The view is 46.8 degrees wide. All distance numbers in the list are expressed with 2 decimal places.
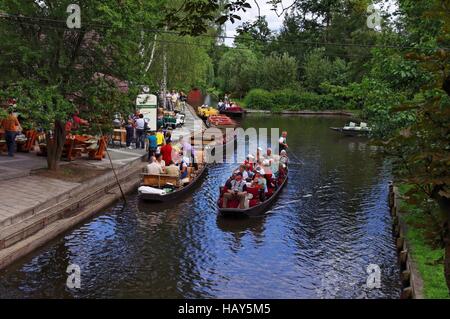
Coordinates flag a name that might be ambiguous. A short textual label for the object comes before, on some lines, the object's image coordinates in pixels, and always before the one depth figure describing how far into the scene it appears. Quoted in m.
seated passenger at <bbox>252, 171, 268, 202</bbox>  17.33
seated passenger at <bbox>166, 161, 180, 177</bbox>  18.77
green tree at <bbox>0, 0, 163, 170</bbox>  16.11
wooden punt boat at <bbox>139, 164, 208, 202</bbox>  17.80
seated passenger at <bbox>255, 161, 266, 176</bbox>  18.88
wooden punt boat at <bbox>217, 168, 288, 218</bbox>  16.12
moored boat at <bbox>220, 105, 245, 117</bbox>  53.91
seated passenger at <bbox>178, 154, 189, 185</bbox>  19.60
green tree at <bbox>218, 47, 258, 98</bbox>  67.94
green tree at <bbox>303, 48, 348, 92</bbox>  63.47
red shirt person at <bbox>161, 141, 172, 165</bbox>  20.56
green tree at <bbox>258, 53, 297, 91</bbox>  65.06
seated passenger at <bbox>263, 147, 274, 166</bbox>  21.35
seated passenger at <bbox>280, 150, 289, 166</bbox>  22.89
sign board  28.37
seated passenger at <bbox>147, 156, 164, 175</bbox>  18.42
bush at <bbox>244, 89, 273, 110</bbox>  62.50
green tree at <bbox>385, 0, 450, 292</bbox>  4.87
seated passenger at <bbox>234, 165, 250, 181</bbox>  17.62
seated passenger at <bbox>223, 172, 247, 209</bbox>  16.45
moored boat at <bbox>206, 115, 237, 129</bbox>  40.57
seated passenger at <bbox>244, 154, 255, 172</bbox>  19.14
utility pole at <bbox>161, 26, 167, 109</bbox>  37.28
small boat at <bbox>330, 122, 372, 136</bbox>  39.17
